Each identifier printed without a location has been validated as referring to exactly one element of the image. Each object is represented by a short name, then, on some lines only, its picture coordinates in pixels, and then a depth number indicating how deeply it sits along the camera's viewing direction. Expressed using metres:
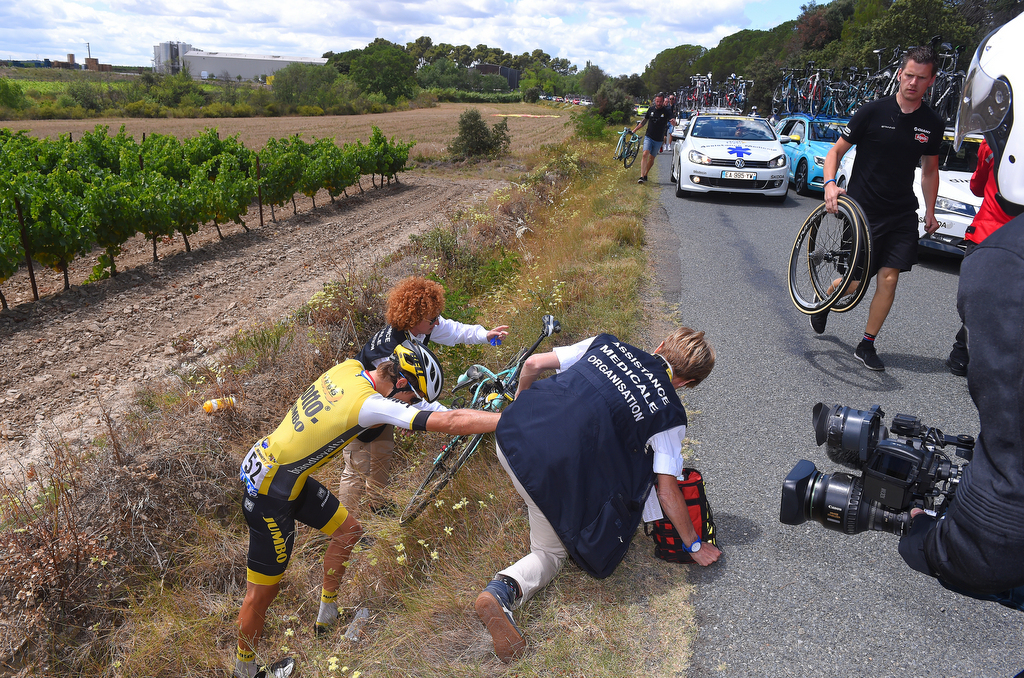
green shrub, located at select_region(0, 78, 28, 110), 45.90
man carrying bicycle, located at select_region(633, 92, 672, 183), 14.26
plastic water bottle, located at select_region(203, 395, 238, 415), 4.99
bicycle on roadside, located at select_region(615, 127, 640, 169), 18.09
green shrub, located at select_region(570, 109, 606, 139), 27.25
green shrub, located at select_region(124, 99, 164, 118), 50.69
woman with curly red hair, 3.82
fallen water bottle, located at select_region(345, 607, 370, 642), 3.17
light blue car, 12.36
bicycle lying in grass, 3.54
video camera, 1.83
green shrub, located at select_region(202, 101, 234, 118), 52.63
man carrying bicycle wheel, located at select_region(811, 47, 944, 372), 4.63
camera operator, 1.36
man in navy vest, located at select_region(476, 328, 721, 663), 2.59
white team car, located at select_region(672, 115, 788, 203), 11.73
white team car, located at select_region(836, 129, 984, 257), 7.28
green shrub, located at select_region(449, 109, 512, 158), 25.84
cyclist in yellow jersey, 3.03
